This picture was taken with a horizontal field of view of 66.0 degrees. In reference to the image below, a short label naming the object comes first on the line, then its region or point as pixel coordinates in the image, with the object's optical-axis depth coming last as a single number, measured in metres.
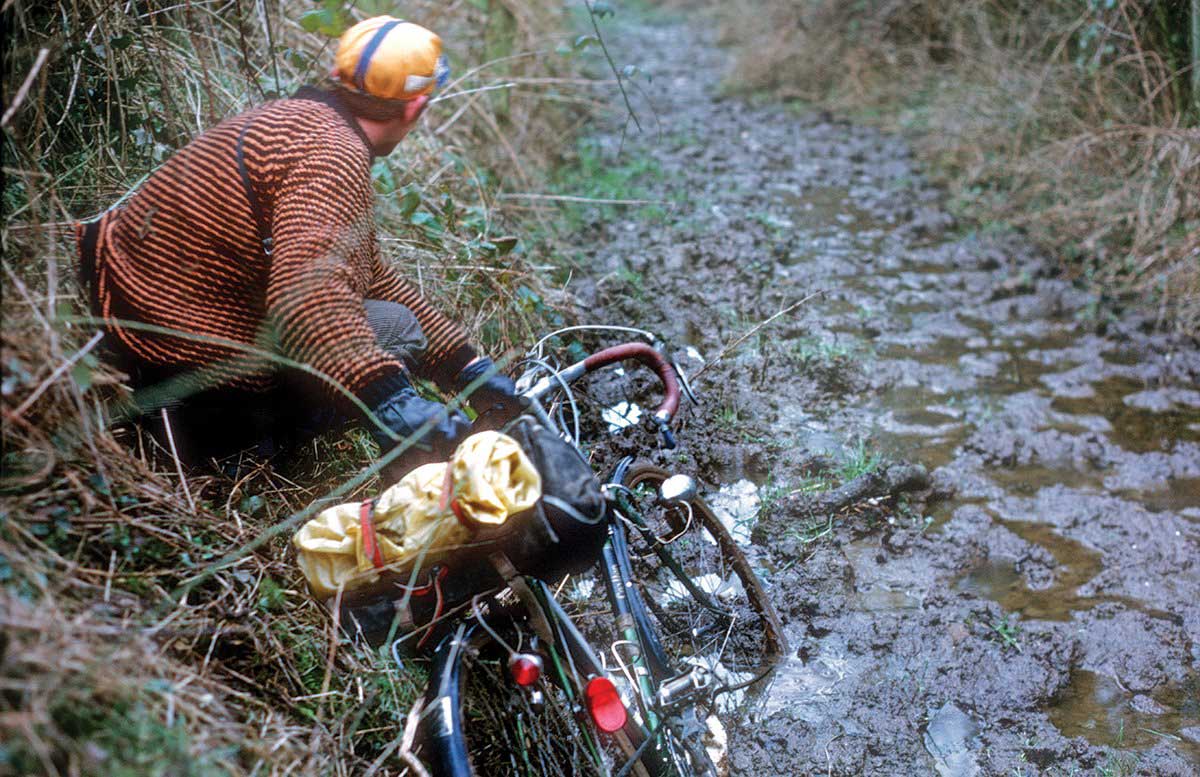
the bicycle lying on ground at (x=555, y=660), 2.13
